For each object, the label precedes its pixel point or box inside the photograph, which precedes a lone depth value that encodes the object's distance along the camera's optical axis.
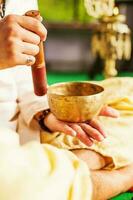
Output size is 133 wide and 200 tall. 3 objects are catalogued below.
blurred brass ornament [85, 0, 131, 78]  2.04
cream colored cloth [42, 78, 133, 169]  1.10
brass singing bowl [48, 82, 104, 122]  0.96
